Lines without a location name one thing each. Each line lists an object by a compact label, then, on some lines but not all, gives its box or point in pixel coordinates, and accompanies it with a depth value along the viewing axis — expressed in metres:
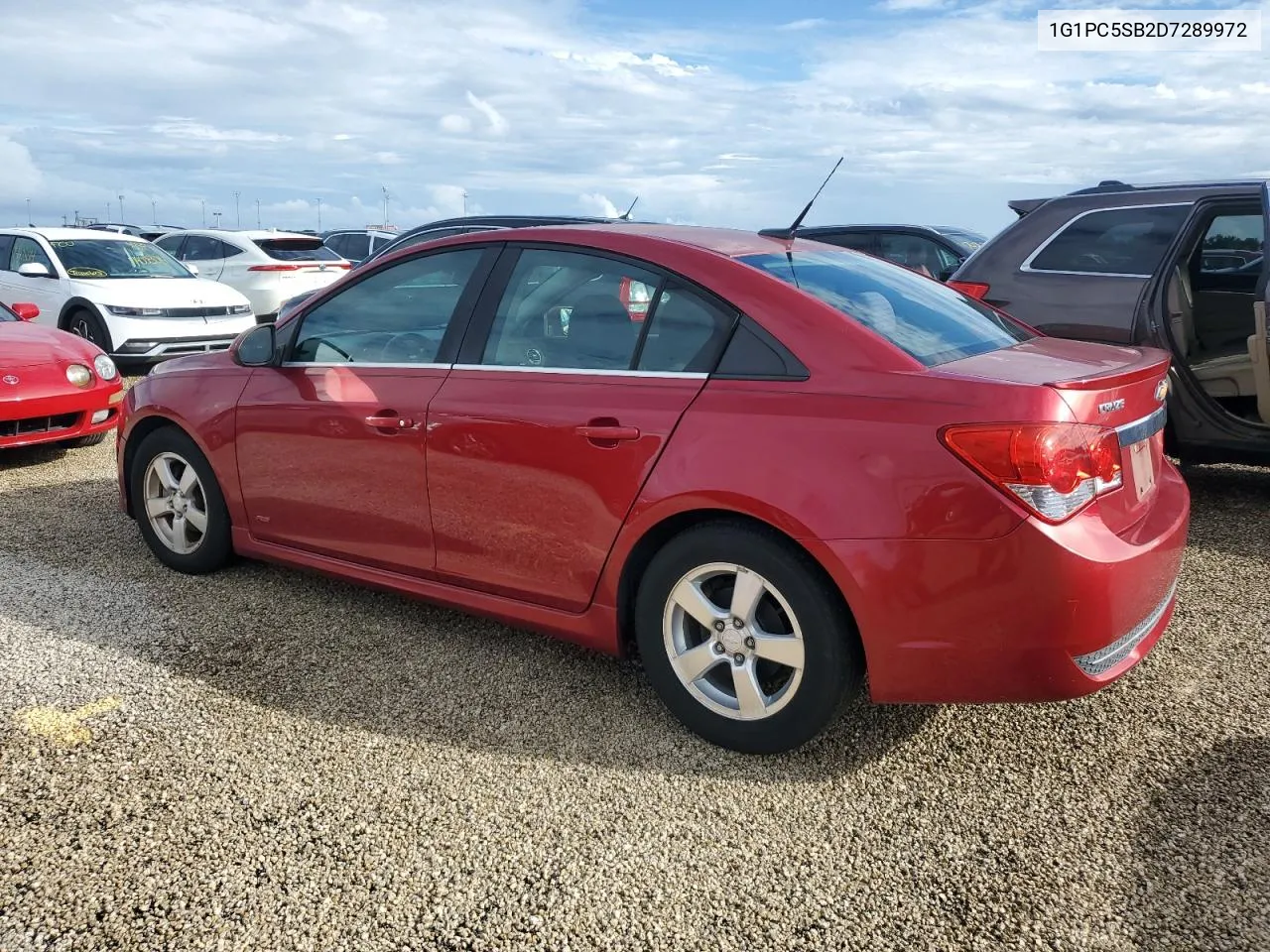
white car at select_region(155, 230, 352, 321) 14.19
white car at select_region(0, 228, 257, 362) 9.97
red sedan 2.60
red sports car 6.38
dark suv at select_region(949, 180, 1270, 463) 5.39
